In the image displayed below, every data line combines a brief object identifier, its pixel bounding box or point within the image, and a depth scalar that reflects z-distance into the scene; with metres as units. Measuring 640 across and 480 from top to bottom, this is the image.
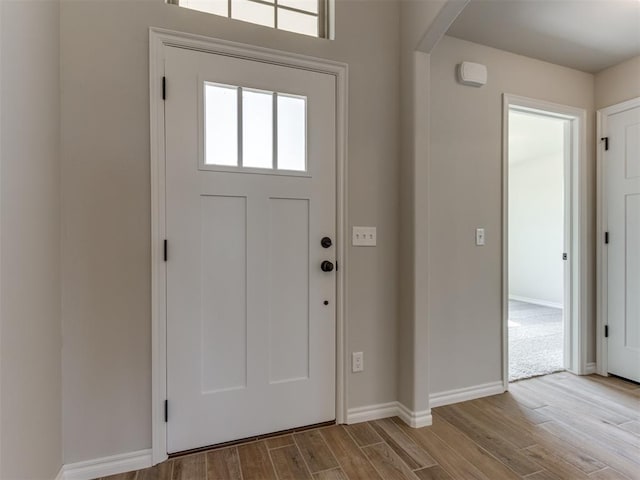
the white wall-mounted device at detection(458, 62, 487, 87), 2.23
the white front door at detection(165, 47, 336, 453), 1.67
